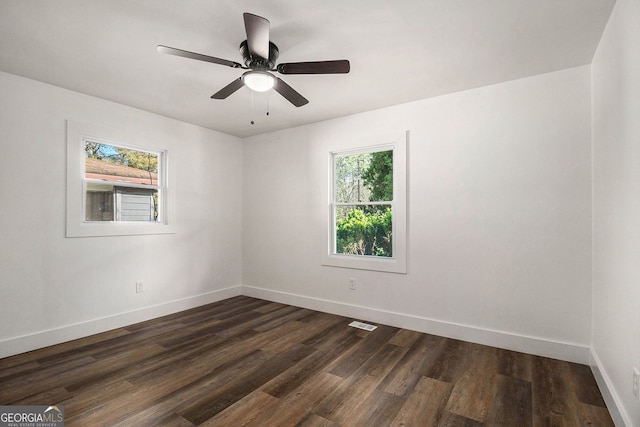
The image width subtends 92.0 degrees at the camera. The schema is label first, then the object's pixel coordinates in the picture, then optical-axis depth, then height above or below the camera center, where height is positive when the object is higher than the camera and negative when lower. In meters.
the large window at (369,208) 3.54 +0.08
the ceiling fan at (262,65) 1.89 +1.02
